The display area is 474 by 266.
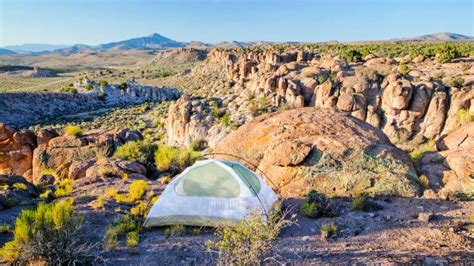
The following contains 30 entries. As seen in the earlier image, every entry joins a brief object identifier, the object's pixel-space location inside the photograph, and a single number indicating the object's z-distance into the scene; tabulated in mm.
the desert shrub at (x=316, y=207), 8086
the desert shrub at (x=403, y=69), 28209
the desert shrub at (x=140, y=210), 8645
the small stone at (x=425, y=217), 7474
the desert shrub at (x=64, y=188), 10459
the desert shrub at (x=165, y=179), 11711
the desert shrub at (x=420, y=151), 11305
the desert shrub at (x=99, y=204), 8991
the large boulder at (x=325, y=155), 9445
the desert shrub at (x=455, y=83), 21953
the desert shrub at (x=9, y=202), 9102
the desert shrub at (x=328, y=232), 6953
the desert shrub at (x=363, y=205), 8305
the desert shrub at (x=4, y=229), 7346
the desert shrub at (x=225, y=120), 23112
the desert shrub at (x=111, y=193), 10008
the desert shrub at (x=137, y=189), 9938
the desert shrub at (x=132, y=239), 6730
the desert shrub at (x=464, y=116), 15086
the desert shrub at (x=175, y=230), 7380
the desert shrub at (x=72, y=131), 15766
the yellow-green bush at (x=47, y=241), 5797
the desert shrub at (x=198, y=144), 21703
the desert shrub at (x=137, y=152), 14125
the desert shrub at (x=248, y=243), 5469
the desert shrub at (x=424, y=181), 9305
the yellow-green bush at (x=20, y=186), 10710
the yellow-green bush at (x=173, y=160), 13430
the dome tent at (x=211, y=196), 7801
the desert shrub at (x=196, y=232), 7466
